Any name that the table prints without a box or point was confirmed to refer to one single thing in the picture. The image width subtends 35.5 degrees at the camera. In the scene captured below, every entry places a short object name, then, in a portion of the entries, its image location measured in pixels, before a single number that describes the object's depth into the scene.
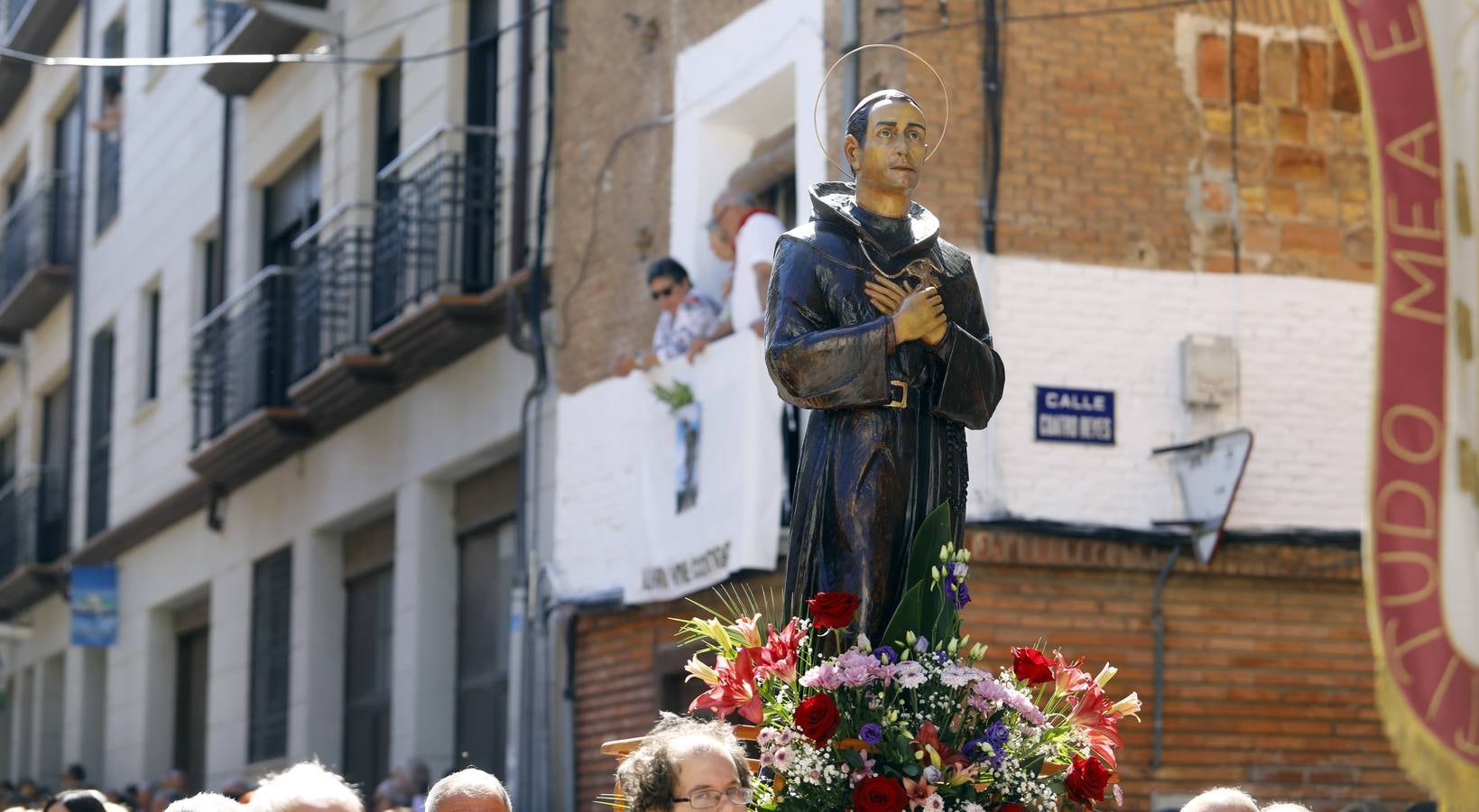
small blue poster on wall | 25.73
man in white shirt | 12.44
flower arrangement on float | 5.03
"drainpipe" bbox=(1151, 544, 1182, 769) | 12.39
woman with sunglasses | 13.52
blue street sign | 12.34
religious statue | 5.54
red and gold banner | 6.00
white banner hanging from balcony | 12.59
